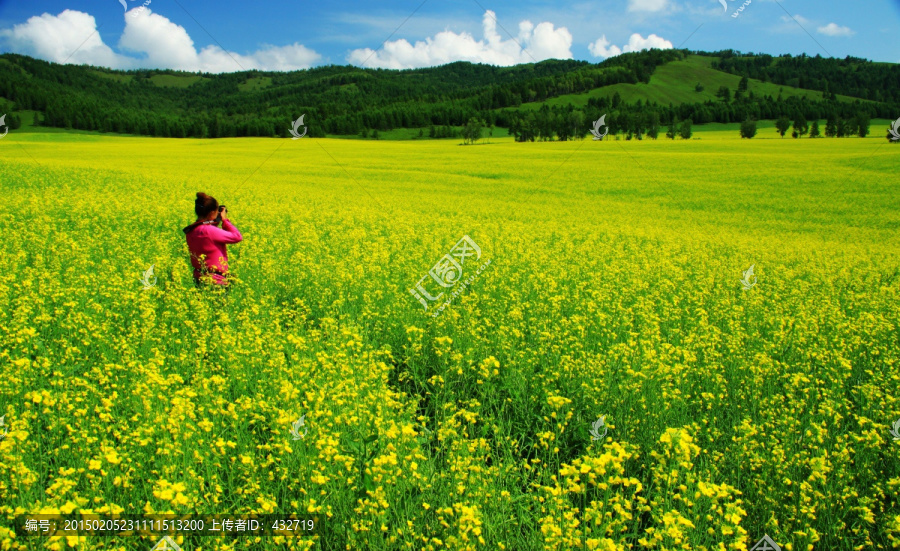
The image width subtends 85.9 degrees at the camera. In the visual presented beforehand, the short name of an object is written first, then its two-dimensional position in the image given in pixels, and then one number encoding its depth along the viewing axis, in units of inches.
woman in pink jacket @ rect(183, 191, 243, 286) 280.5
